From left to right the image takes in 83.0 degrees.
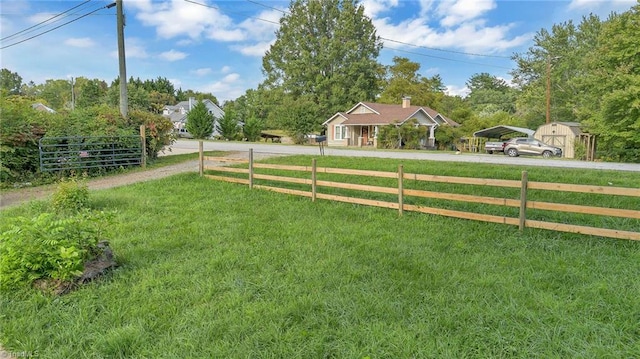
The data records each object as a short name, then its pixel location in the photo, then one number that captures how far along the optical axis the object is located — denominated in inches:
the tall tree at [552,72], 1333.7
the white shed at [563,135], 867.4
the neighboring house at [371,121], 1184.8
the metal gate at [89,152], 403.5
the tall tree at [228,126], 1421.0
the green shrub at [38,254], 130.4
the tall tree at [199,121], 1336.1
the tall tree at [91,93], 1829.2
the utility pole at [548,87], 1039.6
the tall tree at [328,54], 1585.9
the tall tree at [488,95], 1973.4
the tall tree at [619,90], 737.0
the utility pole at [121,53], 514.0
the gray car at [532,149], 839.1
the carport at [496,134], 1018.1
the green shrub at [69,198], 253.4
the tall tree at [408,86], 1592.0
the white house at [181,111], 1984.5
